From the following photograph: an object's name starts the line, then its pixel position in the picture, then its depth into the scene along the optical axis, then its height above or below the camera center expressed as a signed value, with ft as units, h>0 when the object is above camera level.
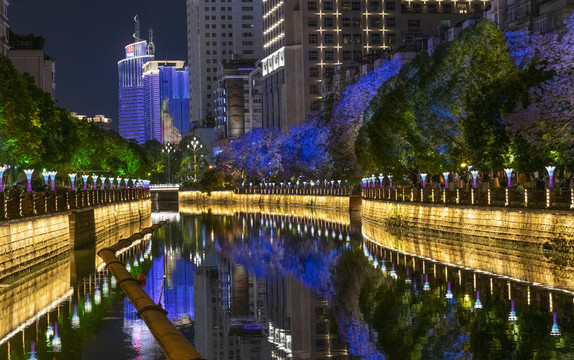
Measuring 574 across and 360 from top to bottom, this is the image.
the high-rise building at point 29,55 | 429.38 +56.13
